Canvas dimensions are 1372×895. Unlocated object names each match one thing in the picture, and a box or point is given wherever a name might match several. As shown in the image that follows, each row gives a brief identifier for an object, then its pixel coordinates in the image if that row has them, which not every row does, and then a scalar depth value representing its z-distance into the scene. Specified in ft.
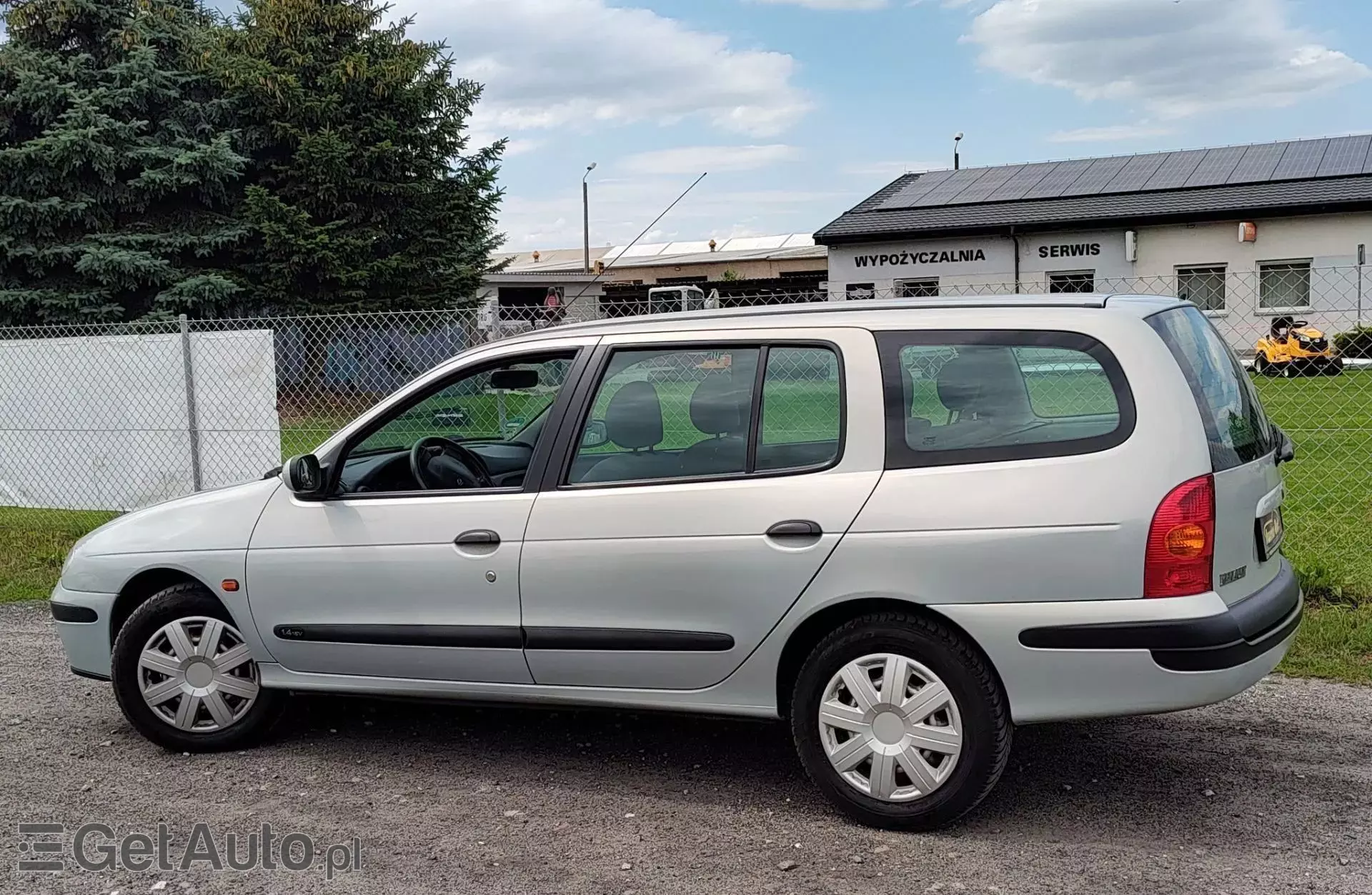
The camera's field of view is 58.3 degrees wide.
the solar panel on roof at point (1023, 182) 104.73
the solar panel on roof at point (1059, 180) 103.30
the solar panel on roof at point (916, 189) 110.52
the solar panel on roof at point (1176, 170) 99.55
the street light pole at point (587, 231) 167.32
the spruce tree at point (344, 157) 68.18
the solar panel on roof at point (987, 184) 106.73
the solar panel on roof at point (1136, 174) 100.94
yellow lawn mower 58.95
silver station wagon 11.95
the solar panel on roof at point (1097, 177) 101.55
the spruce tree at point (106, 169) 62.13
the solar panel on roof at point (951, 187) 108.27
